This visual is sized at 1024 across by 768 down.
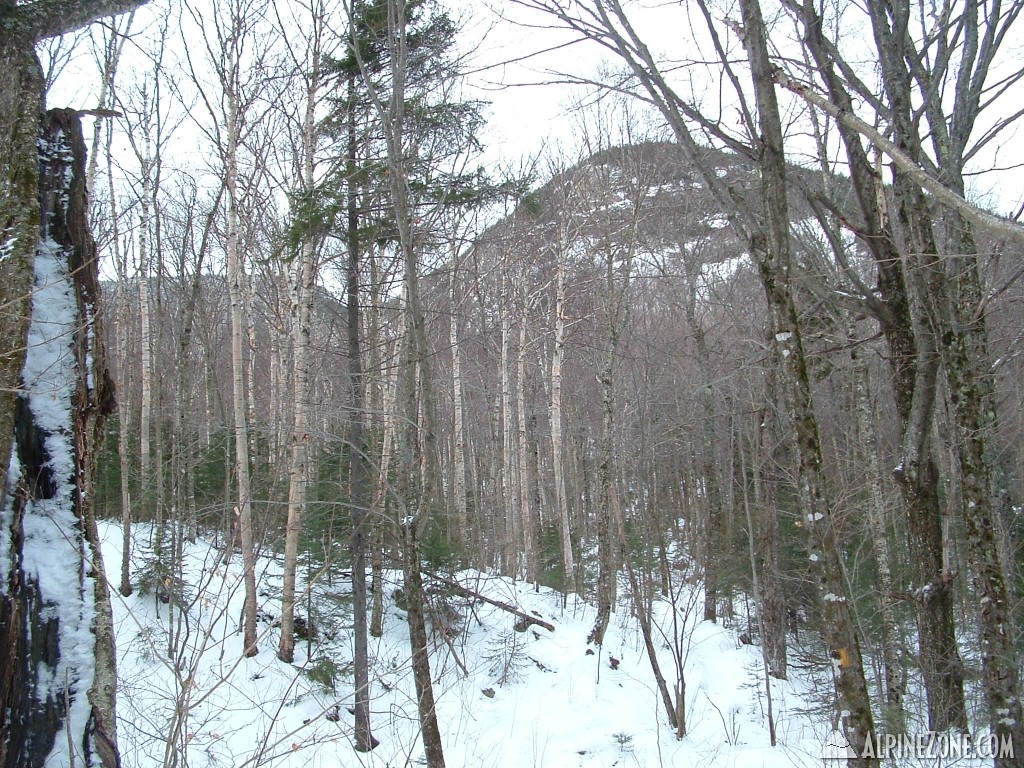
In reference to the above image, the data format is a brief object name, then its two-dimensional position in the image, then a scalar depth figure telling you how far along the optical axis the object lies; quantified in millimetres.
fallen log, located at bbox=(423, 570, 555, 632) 10672
